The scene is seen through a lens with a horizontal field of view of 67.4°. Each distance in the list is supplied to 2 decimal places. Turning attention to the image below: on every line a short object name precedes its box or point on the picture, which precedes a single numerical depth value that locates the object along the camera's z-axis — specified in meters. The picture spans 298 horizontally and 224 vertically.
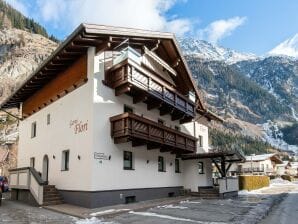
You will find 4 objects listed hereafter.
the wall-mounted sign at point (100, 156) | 12.20
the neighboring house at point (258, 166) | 58.70
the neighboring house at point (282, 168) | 74.18
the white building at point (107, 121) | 12.49
